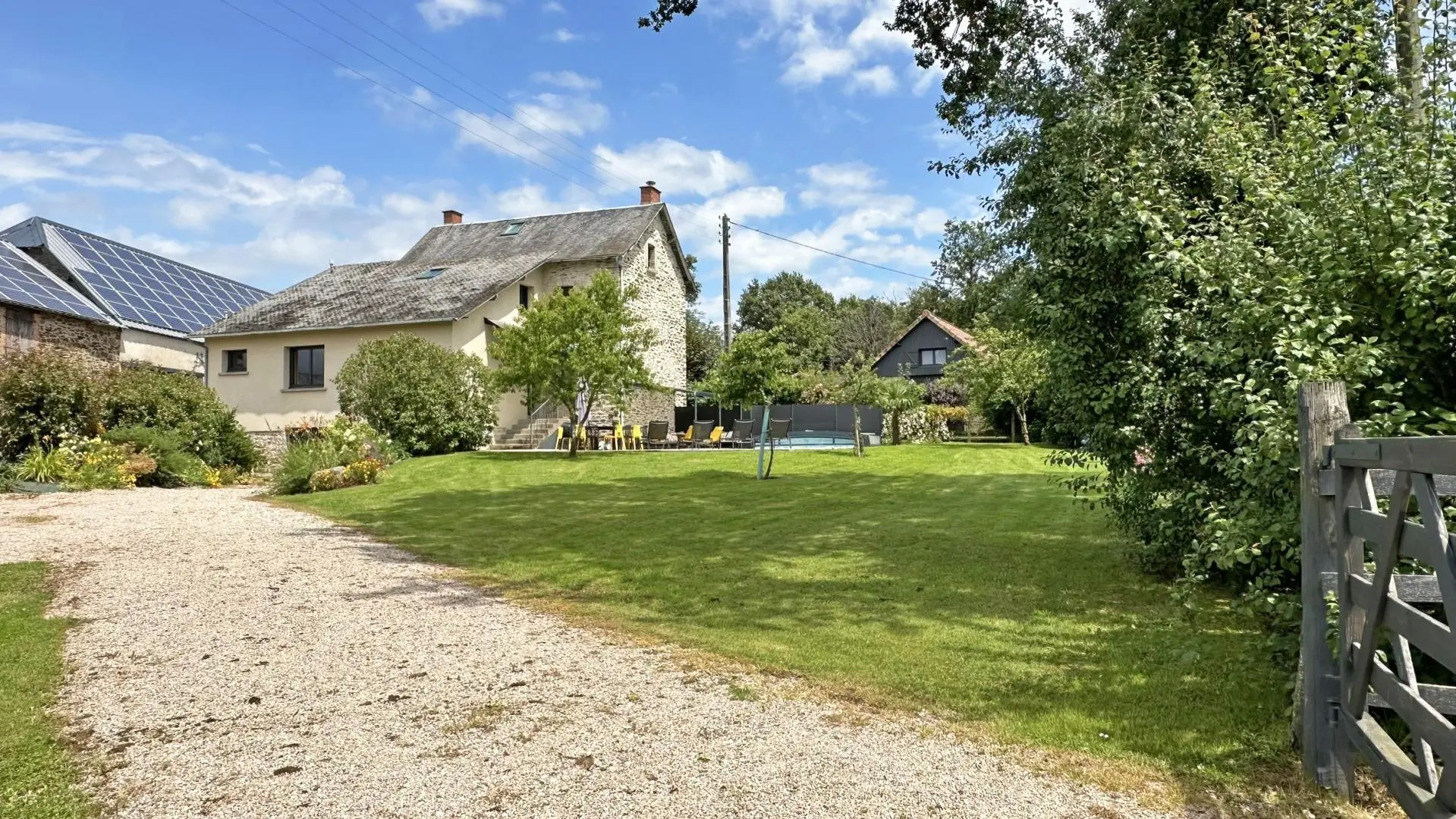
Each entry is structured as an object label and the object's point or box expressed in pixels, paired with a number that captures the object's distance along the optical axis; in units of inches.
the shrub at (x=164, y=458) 574.6
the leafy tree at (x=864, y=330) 2340.1
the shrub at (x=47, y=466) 528.4
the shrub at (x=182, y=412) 612.1
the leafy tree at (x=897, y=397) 1050.7
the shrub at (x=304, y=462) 553.3
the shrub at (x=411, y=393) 772.0
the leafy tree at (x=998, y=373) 1010.7
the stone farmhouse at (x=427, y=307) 956.0
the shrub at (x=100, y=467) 526.3
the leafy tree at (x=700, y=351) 2022.6
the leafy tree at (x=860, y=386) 1122.7
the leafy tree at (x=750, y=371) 886.4
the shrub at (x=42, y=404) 560.1
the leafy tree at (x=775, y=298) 2536.9
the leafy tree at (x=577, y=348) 722.8
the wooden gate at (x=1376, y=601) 84.4
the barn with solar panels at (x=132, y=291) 1114.7
